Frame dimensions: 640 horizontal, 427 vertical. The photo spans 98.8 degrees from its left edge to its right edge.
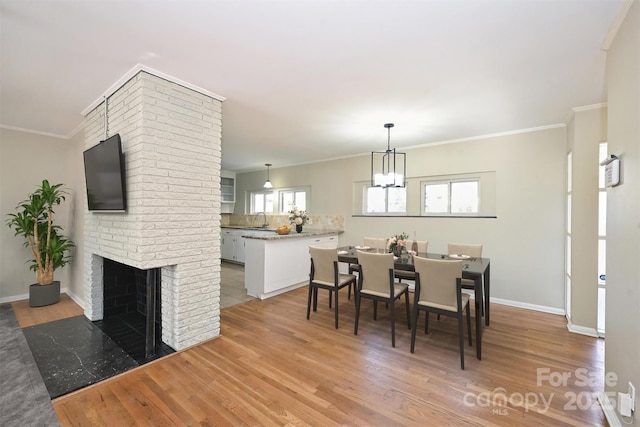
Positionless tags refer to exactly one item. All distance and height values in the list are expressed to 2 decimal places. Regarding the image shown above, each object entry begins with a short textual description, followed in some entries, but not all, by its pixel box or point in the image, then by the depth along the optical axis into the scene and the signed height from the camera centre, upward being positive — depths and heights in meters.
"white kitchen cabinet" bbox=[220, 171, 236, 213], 7.76 +0.62
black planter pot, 3.74 -1.15
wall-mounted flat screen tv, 2.46 +0.35
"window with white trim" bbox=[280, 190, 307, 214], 6.52 +0.32
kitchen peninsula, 4.16 -0.82
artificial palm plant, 3.72 -0.27
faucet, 7.15 -0.26
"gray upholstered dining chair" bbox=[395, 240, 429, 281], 3.72 -0.84
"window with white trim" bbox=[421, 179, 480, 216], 4.36 +0.26
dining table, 2.56 -0.56
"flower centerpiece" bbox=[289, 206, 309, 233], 5.26 -0.11
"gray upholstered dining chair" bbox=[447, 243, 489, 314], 3.39 -0.51
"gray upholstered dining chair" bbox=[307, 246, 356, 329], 3.29 -0.74
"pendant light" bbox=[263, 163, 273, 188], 6.64 +0.70
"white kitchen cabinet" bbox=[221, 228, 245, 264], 6.83 -0.85
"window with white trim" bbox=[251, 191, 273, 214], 7.38 +0.29
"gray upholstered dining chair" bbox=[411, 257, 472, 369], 2.47 -0.73
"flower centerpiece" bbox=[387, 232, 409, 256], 3.55 -0.42
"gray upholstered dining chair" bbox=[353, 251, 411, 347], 2.87 -0.75
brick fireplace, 2.37 +0.11
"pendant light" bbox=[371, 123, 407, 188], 3.71 +0.92
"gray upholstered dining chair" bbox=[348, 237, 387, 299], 4.24 -0.50
